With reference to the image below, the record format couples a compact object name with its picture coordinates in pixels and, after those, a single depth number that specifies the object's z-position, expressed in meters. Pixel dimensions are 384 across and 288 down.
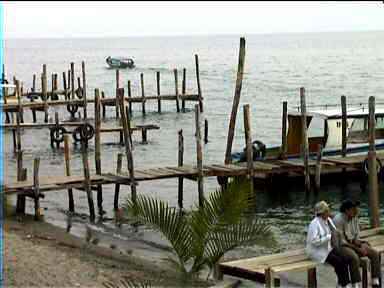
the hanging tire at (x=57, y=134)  34.94
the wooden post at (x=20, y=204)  20.41
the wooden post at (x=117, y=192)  22.08
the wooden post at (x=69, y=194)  22.04
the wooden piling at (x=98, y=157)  21.78
